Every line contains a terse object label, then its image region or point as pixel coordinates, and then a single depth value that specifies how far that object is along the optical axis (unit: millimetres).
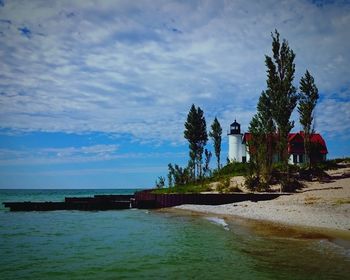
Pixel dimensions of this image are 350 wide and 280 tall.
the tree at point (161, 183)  69988
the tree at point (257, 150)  48344
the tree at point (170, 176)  66062
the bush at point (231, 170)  63594
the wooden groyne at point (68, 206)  50031
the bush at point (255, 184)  46688
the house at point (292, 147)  58344
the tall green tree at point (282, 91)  45562
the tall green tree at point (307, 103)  52219
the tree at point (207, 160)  63947
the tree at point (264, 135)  48375
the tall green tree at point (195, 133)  64625
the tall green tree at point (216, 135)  66312
